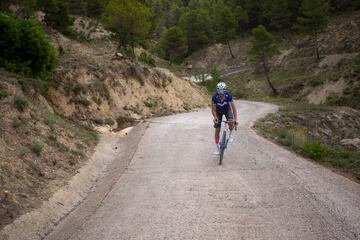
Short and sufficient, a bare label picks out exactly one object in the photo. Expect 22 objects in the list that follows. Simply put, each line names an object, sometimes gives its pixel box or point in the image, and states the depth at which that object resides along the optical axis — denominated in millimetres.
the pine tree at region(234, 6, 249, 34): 89312
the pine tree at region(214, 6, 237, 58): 83250
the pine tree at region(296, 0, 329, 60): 58562
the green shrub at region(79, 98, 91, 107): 20281
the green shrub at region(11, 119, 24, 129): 12159
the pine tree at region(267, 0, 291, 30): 78938
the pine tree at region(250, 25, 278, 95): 57219
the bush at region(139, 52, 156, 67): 37469
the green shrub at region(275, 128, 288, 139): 16875
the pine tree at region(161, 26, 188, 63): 77906
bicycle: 11991
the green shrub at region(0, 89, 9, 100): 13273
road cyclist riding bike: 12244
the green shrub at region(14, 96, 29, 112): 13430
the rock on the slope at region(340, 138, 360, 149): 18980
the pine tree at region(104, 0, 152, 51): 35062
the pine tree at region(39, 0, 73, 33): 33031
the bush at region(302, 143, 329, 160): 13281
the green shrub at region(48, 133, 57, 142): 13109
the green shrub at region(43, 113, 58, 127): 14102
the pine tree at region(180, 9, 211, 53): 88875
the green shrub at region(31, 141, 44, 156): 11547
